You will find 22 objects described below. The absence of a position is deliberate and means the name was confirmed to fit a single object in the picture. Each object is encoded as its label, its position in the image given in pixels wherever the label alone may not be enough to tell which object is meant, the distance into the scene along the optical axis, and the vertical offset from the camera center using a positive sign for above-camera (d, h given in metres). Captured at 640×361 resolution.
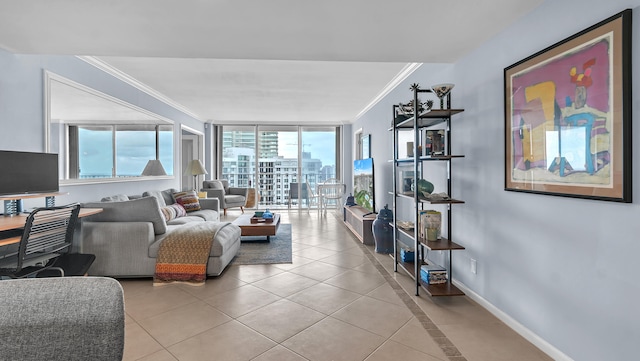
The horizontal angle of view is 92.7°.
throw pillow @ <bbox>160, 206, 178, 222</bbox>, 4.54 -0.51
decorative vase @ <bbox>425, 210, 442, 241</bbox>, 2.91 -0.44
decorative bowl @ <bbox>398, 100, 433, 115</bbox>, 2.97 +0.72
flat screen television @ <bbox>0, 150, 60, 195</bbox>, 2.56 +0.06
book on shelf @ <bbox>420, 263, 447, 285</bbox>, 2.90 -0.93
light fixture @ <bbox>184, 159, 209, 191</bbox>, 6.54 +0.24
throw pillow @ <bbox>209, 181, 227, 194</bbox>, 7.69 -0.15
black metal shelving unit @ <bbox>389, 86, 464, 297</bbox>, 2.75 -0.17
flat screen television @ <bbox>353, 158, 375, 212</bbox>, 5.66 -0.11
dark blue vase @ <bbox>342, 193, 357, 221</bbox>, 6.77 -0.52
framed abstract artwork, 1.52 +0.36
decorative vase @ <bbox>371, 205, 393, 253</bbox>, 4.32 -0.80
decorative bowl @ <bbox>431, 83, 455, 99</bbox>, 2.77 +0.82
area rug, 3.99 -1.04
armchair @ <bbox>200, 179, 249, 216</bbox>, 7.54 -0.37
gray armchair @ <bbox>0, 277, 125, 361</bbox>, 0.73 -0.34
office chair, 2.15 -0.52
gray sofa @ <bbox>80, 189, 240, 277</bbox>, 3.24 -0.65
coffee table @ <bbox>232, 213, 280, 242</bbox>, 4.72 -0.78
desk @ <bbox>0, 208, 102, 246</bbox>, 2.12 -0.32
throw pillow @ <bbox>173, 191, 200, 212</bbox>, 5.52 -0.40
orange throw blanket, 3.21 -0.86
